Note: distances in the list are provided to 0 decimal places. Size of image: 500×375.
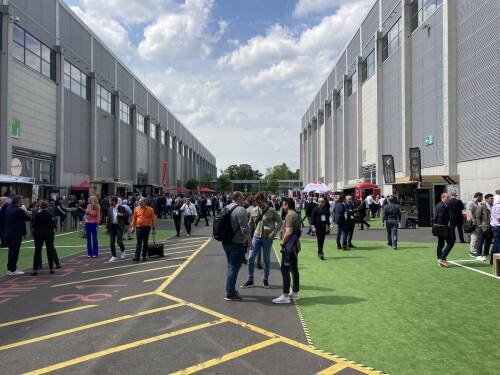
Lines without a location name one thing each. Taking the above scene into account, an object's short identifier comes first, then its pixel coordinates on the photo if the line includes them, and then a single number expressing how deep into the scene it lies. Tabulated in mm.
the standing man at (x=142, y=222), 11172
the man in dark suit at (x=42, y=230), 9720
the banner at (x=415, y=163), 23925
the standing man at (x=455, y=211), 11547
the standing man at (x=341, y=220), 13188
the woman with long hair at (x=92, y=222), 12015
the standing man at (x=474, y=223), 11430
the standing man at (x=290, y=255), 6977
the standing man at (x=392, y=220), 13438
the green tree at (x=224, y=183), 120312
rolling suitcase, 12258
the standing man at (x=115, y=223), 11830
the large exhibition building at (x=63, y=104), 23672
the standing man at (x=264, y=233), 8195
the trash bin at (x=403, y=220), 22133
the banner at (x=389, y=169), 29255
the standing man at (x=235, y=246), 7090
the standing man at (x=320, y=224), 11816
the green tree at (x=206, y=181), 97050
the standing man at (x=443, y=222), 9992
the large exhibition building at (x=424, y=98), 21438
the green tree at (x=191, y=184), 79000
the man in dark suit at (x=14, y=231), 9602
